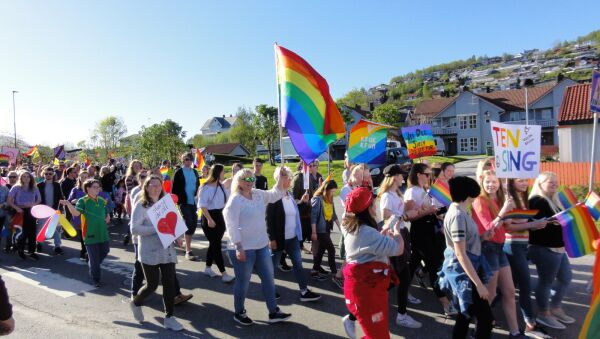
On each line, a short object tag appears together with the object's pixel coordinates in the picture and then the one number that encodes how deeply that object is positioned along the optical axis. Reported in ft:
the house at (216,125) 402.95
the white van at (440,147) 157.85
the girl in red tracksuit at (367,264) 10.95
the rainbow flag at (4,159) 69.06
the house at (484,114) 169.14
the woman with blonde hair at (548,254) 14.11
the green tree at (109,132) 243.19
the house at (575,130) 62.28
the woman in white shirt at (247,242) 14.76
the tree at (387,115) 184.96
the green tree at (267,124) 150.71
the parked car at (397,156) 73.82
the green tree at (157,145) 148.25
